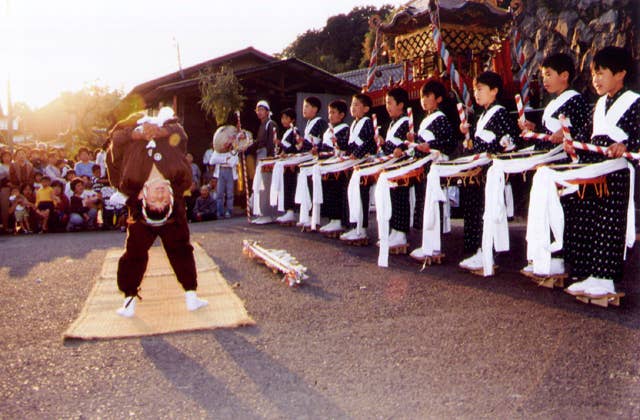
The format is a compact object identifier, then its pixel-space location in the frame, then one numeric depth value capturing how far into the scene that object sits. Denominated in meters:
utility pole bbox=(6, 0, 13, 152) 24.84
